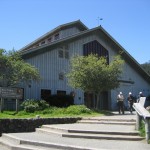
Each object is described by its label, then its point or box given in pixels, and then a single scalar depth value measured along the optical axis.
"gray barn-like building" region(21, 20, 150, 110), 16.50
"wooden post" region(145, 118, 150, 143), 5.71
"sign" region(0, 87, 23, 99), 11.70
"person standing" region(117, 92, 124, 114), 13.69
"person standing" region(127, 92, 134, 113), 14.17
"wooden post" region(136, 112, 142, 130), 6.62
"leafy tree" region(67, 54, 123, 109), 13.95
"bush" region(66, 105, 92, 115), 12.09
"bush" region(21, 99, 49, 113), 12.25
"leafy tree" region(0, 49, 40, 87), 13.14
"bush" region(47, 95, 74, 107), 15.66
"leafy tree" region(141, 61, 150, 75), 34.38
